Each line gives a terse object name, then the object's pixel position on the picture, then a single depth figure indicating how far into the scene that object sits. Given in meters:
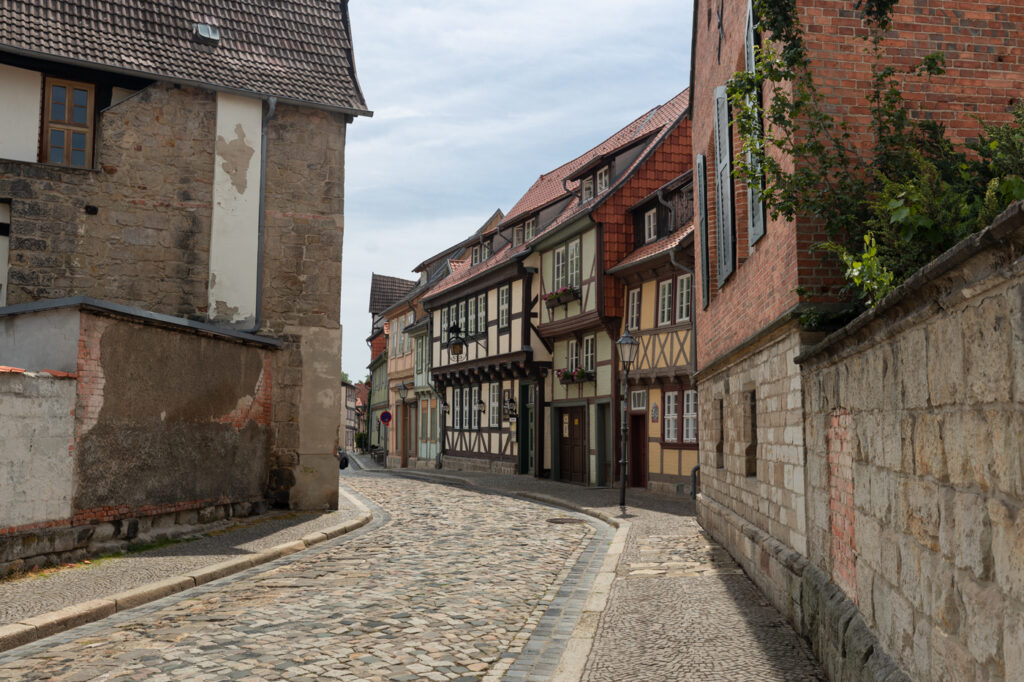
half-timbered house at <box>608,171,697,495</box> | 20.12
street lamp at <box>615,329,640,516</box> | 17.19
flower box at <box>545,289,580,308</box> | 24.72
